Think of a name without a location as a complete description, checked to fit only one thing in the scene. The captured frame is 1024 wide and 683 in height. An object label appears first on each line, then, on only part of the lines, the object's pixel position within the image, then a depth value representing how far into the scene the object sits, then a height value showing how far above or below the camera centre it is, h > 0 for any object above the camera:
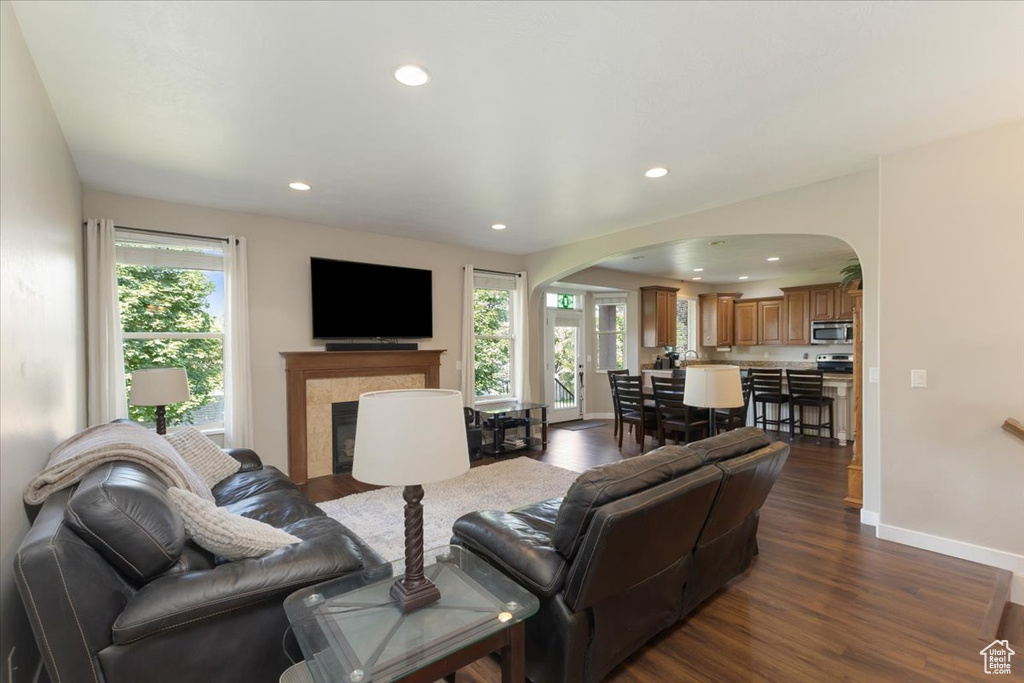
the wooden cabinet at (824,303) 7.98 +0.61
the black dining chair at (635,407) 5.76 -0.91
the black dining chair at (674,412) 5.24 -0.89
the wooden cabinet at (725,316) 9.49 +0.45
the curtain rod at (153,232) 3.81 +0.96
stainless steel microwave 7.77 +0.07
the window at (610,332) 8.65 +0.12
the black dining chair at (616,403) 6.21 -0.89
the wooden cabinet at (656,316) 8.41 +0.40
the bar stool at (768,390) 6.51 -0.78
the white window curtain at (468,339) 5.89 +0.00
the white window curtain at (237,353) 4.19 -0.11
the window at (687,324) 9.66 +0.29
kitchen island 6.15 -0.90
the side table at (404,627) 1.27 -0.90
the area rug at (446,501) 3.27 -1.41
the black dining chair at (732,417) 5.26 -0.96
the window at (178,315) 3.90 +0.25
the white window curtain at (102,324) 3.55 +0.15
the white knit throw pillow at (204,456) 2.93 -0.76
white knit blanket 1.74 -0.49
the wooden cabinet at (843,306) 7.77 +0.52
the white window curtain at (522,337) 6.47 +0.03
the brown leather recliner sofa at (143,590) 1.24 -0.78
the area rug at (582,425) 7.52 -1.49
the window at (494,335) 6.31 +0.06
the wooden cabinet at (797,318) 8.34 +0.35
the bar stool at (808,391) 6.12 -0.76
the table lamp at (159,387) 3.36 -0.34
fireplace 4.91 -1.02
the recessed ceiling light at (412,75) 2.09 +1.25
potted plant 4.07 +0.54
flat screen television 4.84 +0.45
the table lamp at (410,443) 1.38 -0.32
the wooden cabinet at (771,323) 8.80 +0.27
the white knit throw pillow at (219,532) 1.62 -0.69
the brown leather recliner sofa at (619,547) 1.66 -0.87
